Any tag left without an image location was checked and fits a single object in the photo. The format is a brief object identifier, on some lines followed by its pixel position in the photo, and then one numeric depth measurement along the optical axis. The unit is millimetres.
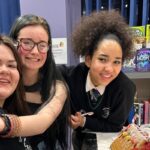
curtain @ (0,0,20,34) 2178
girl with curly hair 1566
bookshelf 2053
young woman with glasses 1331
